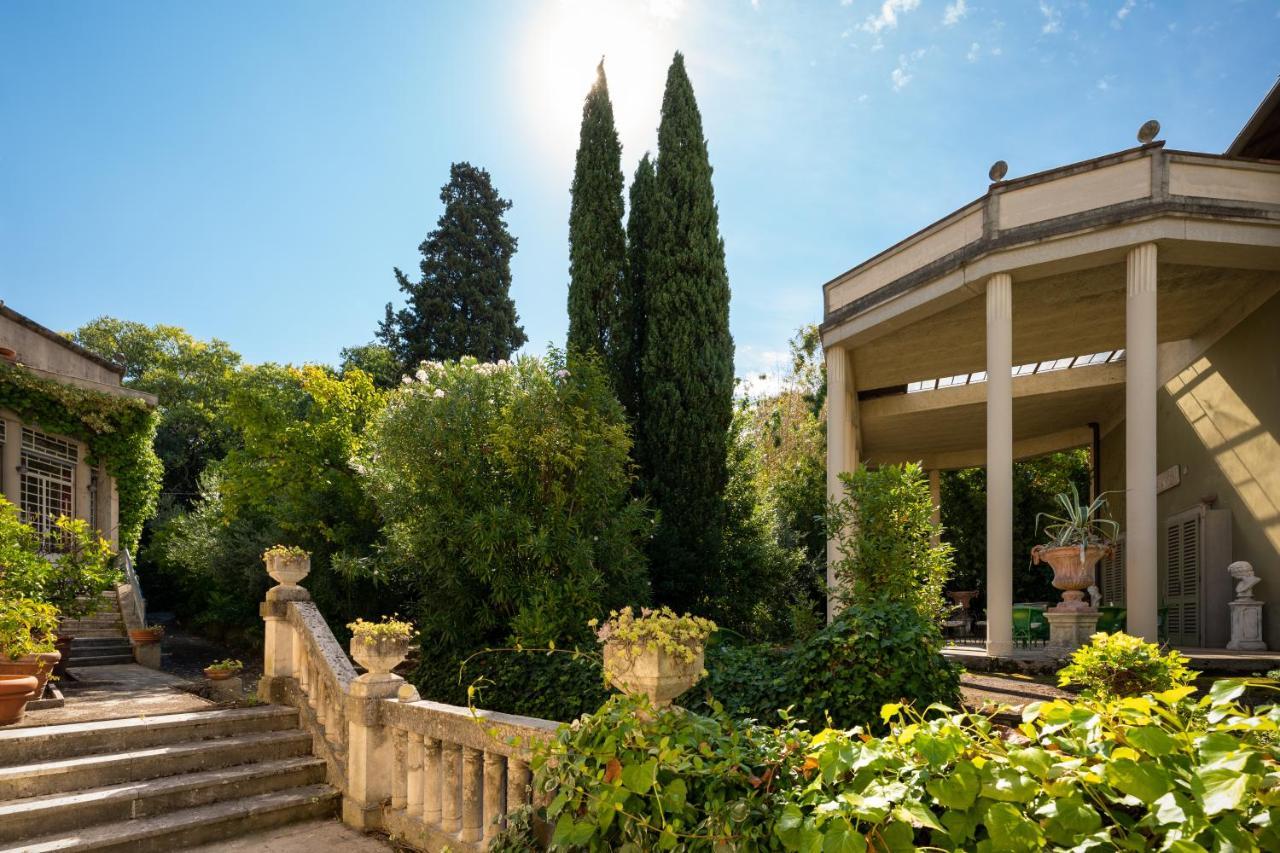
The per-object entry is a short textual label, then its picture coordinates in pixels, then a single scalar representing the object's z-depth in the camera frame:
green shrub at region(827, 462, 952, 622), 7.18
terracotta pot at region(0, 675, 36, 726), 5.63
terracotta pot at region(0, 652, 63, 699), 5.87
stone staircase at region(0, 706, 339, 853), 4.57
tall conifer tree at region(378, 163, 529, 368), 22.91
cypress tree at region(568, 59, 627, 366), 11.74
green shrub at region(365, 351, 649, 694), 7.47
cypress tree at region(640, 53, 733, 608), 10.82
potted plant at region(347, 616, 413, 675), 5.25
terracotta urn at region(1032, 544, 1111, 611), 8.32
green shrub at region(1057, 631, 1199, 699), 4.88
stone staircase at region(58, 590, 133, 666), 10.96
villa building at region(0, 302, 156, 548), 12.52
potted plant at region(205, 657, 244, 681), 7.95
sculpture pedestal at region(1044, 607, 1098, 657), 8.20
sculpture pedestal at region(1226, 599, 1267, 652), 9.21
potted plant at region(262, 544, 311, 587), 6.99
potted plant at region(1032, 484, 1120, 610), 8.33
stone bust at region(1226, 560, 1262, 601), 9.42
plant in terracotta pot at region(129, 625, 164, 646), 11.61
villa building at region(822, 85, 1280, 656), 7.89
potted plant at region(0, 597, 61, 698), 5.91
